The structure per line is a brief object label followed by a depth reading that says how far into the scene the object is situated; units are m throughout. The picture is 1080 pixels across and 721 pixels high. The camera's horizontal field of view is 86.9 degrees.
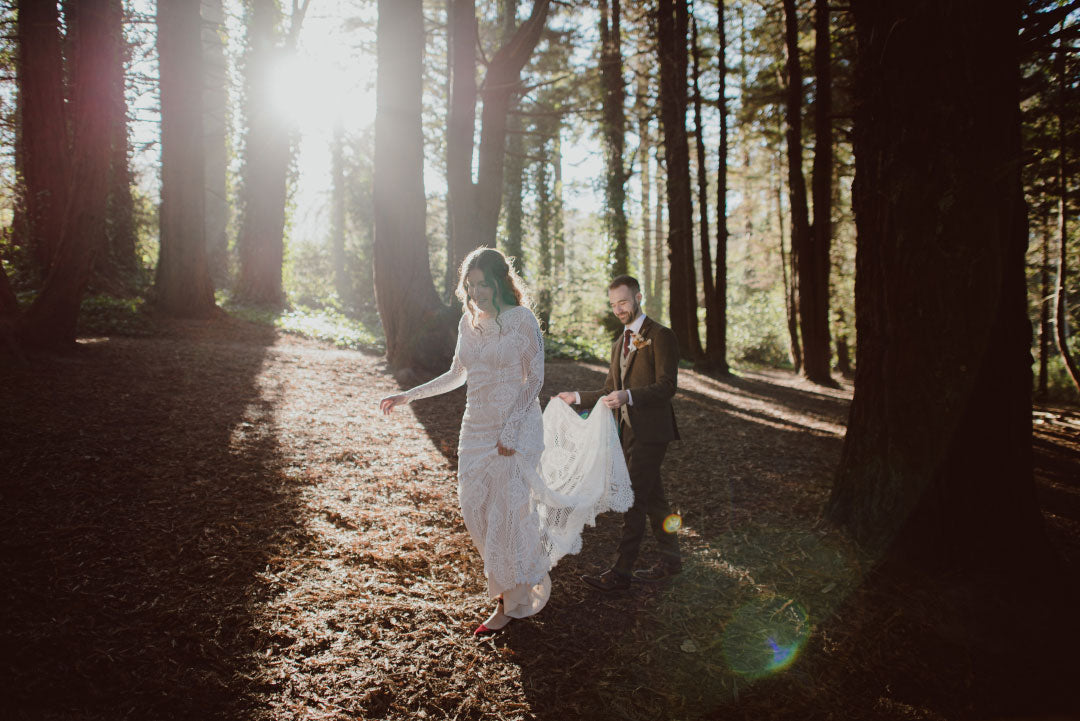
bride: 3.32
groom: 4.01
